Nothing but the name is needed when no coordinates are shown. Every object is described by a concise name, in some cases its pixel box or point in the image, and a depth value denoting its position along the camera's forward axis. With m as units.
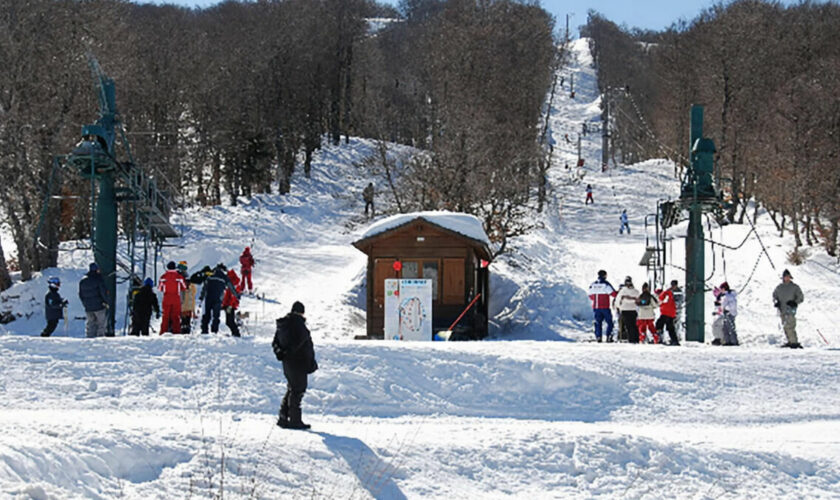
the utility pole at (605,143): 71.00
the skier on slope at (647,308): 19.31
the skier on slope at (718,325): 20.02
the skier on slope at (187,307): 18.97
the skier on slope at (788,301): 18.38
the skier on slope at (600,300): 20.62
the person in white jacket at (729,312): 19.78
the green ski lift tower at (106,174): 20.38
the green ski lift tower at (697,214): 20.78
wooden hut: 25.09
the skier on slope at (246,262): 29.31
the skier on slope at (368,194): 40.52
